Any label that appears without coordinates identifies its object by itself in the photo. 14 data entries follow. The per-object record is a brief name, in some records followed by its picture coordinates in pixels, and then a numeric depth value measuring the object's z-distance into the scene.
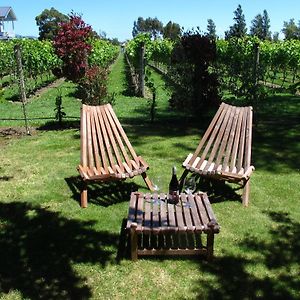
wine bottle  5.26
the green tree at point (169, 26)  83.56
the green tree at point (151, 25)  111.62
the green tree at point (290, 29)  78.14
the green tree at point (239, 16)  88.19
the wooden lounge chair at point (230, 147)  6.24
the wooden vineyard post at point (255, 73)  10.62
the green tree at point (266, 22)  99.49
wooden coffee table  4.61
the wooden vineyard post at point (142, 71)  17.34
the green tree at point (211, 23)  100.31
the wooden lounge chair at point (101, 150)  6.20
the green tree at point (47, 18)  74.84
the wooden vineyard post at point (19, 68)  10.14
